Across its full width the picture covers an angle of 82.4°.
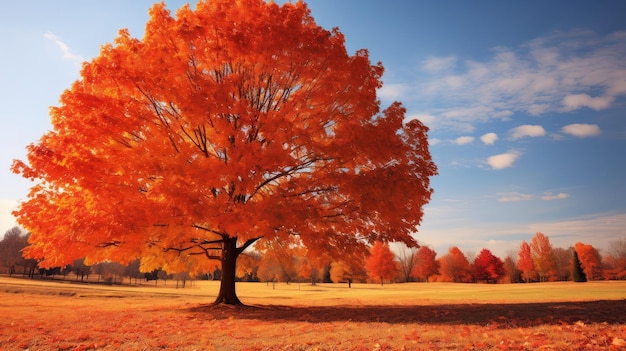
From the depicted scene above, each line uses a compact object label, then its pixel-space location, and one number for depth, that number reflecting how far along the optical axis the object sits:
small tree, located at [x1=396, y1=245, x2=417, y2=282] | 98.94
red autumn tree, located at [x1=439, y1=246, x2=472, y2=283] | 90.62
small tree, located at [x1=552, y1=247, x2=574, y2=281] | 86.11
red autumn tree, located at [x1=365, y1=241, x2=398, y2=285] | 64.94
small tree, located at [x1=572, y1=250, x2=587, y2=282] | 67.12
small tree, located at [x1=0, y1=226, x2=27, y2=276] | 68.27
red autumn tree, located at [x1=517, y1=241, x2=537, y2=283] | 88.50
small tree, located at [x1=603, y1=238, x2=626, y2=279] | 79.21
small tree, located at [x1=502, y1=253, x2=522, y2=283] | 89.84
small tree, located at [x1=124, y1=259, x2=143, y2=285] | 81.91
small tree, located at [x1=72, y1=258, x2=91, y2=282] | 75.90
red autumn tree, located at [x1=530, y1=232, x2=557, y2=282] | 84.00
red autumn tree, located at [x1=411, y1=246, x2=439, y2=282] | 91.50
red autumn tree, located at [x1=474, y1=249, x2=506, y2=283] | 86.50
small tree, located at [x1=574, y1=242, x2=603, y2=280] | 82.62
